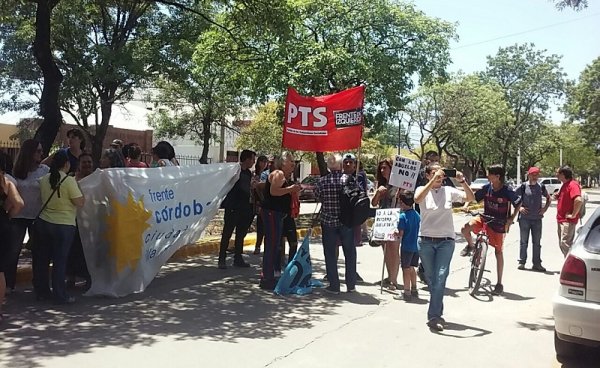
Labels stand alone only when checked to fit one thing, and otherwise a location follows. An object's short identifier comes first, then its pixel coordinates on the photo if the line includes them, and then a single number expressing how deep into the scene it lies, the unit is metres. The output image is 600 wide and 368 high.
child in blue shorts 7.54
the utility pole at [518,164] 44.59
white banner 7.26
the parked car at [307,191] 29.03
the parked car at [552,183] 44.74
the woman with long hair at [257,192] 9.55
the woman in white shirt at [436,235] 6.11
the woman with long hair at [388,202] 7.93
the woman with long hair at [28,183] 6.82
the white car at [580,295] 4.58
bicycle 7.93
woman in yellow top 6.57
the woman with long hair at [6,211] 5.75
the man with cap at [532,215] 10.10
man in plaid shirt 7.59
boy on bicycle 8.09
